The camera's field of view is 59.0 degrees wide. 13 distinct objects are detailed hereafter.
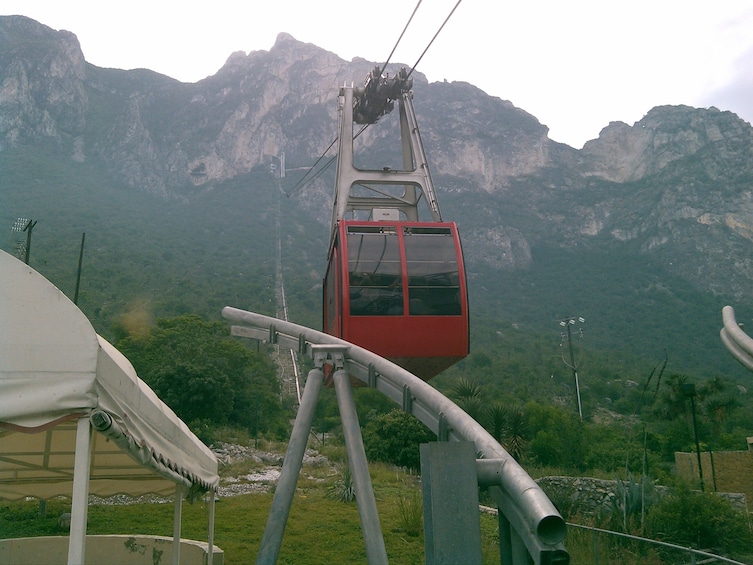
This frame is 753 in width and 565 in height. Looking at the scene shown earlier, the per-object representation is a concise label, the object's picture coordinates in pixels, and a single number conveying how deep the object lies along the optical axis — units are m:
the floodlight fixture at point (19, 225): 29.56
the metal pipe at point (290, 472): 6.39
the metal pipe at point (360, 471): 5.73
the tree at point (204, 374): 31.12
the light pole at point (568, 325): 31.16
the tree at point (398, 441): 25.19
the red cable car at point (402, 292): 8.59
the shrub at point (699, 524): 12.40
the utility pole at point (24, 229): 24.30
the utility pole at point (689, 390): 18.05
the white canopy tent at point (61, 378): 3.71
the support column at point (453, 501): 2.46
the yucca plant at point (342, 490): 16.19
